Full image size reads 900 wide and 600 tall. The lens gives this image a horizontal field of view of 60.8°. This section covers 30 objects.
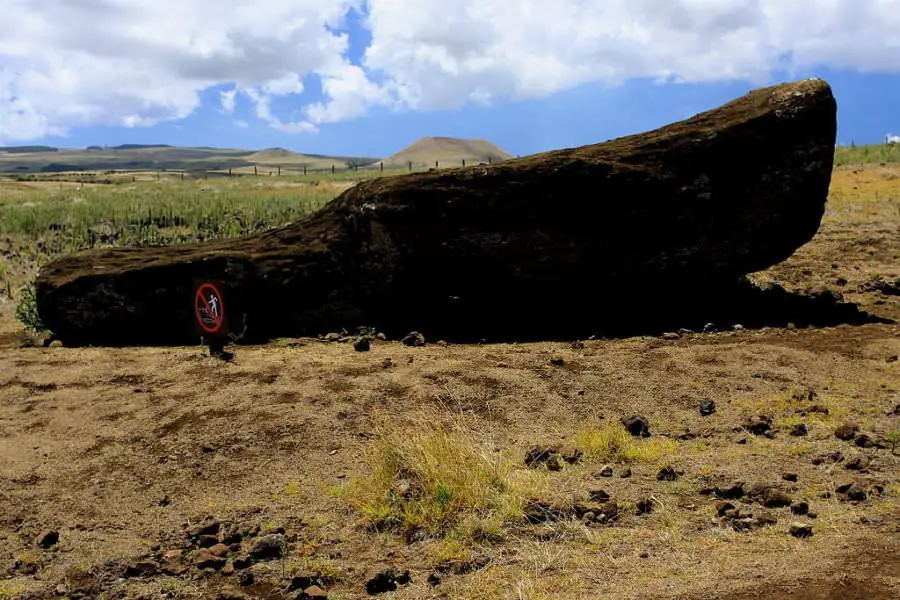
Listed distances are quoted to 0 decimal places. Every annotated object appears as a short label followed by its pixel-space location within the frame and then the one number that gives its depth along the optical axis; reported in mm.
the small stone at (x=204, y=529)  4523
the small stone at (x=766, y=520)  4070
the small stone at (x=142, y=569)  4137
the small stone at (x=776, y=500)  4285
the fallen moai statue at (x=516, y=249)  9188
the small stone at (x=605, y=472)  4930
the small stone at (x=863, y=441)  5098
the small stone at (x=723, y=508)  4230
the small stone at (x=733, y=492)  4449
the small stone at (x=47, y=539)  4527
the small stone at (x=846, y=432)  5262
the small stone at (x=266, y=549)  4242
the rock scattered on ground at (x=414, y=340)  8641
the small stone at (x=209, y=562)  4207
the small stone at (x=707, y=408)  6051
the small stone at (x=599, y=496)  4536
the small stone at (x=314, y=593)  3752
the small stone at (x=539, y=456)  5199
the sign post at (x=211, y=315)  8023
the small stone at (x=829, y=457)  4883
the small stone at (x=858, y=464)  4723
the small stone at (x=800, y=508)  4137
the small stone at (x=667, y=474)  4785
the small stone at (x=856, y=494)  4285
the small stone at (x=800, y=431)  5434
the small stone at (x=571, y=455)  5254
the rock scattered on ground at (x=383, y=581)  3805
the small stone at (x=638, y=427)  5711
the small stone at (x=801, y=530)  3855
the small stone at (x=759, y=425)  5578
